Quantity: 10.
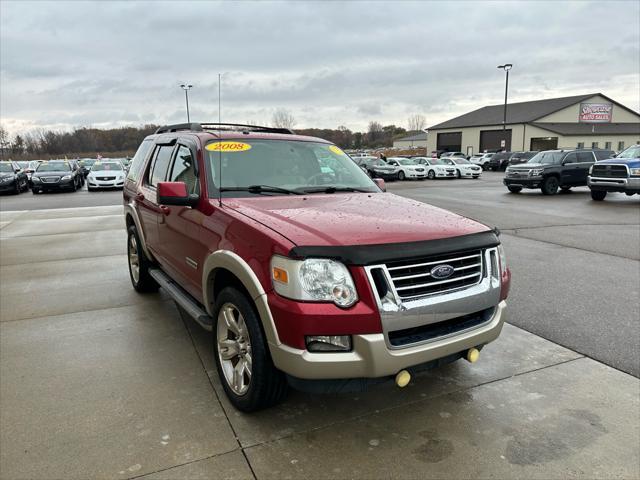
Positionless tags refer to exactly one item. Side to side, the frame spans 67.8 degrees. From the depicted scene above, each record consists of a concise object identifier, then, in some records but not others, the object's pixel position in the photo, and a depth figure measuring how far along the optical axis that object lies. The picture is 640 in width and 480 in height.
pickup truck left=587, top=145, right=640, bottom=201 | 15.46
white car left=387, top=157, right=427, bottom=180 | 31.08
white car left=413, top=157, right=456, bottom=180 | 31.95
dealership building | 58.44
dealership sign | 63.38
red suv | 2.53
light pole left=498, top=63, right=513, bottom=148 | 49.72
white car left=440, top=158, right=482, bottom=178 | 32.53
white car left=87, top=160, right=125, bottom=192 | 22.78
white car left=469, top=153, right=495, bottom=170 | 45.97
